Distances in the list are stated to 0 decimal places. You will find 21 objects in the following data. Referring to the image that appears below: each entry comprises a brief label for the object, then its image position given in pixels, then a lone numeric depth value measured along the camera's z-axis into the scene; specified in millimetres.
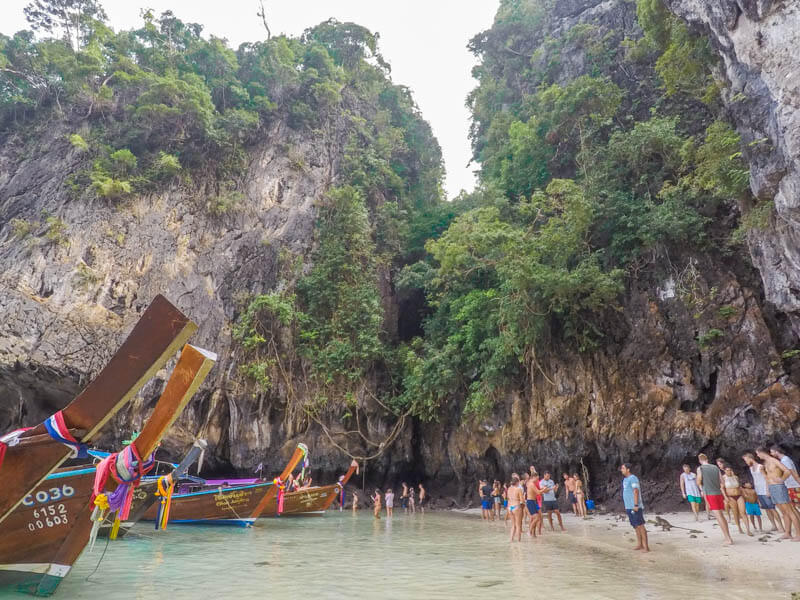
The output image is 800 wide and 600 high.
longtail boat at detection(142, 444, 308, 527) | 10992
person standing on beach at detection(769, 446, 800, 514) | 6508
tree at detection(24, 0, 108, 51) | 19562
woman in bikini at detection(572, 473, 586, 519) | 11797
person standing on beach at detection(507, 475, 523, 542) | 8367
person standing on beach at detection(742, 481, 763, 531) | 7395
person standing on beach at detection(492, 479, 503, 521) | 12505
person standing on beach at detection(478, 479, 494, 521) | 12625
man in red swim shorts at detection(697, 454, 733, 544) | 6762
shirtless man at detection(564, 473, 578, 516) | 12366
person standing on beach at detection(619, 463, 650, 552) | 6461
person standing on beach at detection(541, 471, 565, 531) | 9034
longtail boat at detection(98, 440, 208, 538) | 7631
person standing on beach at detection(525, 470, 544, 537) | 8438
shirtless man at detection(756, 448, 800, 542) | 6270
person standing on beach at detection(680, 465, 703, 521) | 9352
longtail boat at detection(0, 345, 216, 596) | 4312
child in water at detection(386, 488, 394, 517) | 14770
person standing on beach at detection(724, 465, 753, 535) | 7539
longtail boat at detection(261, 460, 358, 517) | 13008
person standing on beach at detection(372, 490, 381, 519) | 14062
